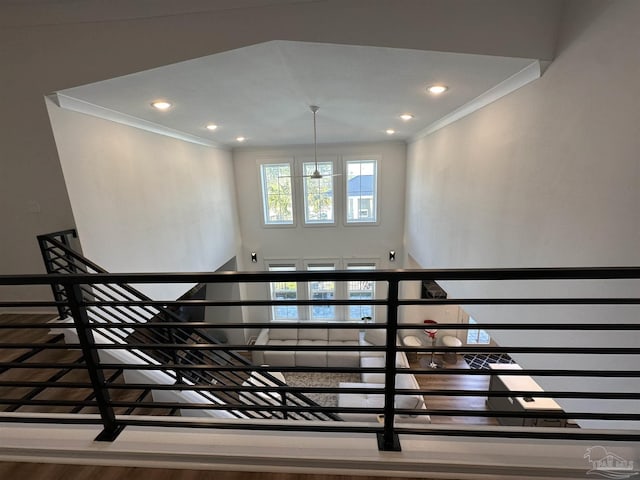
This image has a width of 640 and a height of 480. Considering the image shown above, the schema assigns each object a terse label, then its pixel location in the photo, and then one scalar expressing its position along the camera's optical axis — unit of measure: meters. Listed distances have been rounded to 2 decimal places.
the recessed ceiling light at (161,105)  2.94
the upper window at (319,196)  7.16
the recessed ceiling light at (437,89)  2.72
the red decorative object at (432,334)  6.48
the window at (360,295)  7.92
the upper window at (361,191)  7.09
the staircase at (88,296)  2.41
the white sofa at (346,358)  4.84
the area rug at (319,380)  5.94
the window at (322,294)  7.78
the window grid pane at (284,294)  7.82
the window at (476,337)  7.44
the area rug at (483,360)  6.68
